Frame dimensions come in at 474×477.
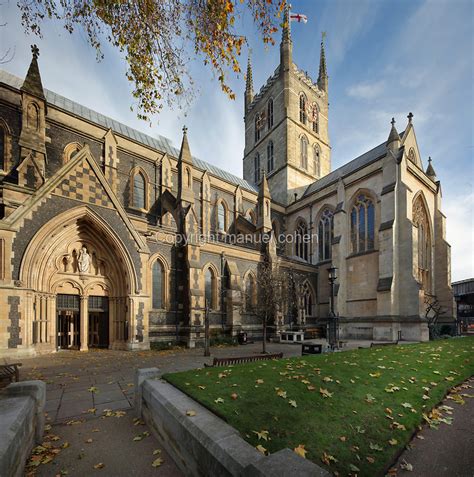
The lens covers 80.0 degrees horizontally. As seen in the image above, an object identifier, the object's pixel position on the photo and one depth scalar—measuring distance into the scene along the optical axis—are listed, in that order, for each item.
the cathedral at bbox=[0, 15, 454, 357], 12.82
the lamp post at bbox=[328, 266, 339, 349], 13.19
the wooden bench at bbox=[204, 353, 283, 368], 7.80
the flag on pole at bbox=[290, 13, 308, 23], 30.24
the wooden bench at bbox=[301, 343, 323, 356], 11.65
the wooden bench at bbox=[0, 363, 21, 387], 5.74
